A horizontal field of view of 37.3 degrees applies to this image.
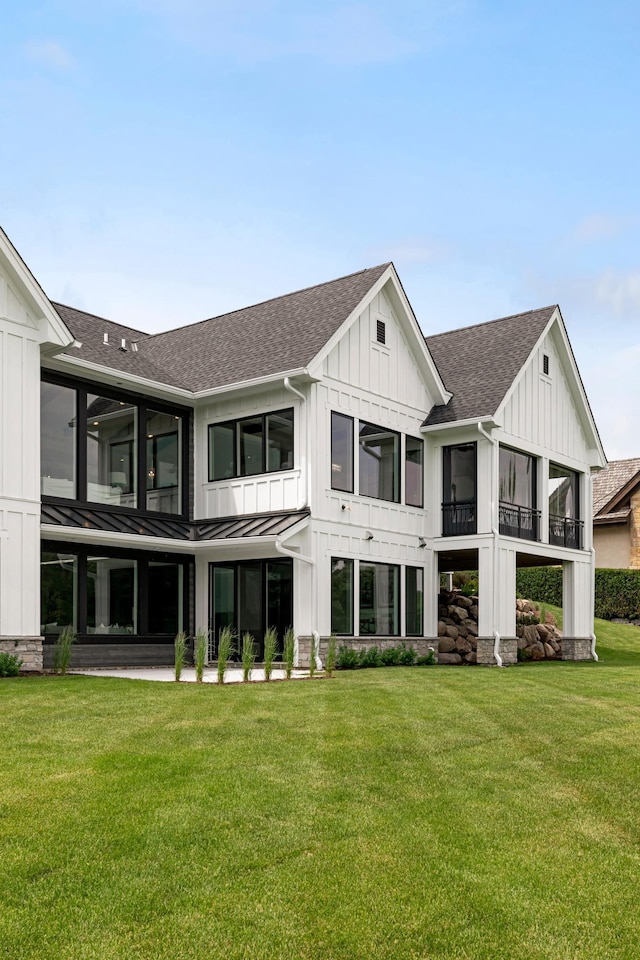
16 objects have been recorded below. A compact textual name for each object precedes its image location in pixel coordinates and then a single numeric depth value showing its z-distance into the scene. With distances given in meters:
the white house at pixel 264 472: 17.17
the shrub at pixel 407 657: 20.25
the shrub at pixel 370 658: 19.22
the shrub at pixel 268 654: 14.44
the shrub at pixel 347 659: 18.59
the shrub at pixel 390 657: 19.84
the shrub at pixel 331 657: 15.90
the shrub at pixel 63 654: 15.27
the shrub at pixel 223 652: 13.86
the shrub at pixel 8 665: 14.62
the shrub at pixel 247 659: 14.11
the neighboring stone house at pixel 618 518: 36.66
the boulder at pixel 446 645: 22.42
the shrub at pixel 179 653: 14.16
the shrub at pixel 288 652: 15.21
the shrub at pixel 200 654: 14.12
